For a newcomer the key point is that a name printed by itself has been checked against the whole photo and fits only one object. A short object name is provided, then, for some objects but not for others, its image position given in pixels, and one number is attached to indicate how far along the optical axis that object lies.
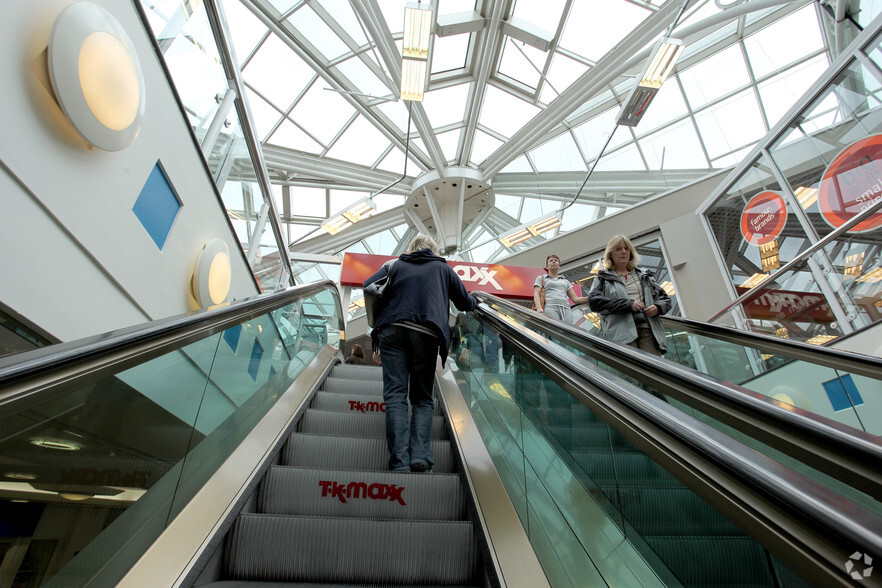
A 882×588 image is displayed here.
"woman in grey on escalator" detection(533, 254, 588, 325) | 5.17
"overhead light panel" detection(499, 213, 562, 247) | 11.89
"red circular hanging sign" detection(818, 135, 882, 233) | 4.57
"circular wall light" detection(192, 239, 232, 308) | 4.03
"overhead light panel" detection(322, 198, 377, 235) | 11.81
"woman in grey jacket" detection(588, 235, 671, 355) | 3.47
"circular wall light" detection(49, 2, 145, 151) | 2.34
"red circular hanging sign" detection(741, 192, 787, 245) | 6.31
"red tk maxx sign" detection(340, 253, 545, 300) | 10.33
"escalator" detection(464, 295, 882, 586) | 0.77
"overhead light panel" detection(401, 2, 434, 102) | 6.56
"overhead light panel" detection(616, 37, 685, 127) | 6.87
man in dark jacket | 2.95
